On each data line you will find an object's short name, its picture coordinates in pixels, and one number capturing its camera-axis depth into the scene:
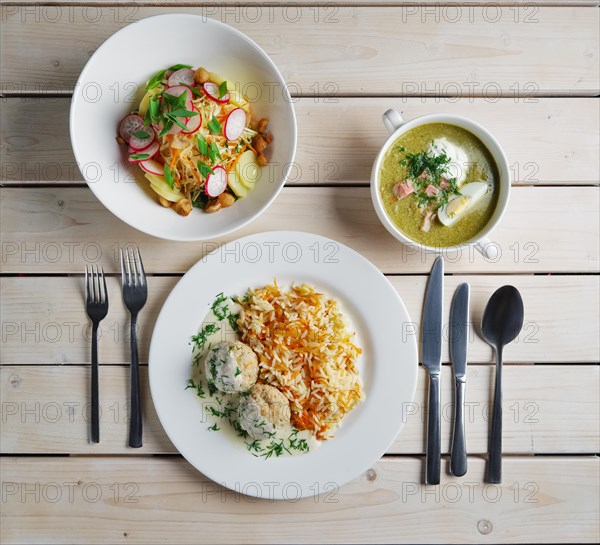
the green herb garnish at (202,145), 0.72
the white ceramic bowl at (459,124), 0.75
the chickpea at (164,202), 0.75
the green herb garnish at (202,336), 0.79
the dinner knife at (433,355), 0.79
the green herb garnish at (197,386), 0.78
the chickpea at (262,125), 0.77
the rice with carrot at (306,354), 0.76
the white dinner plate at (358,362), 0.78
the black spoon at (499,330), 0.80
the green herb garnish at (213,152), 0.73
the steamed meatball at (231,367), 0.74
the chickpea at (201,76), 0.74
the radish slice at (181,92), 0.73
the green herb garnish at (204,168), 0.73
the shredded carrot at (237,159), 0.75
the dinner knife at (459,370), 0.80
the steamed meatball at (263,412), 0.74
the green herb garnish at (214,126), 0.73
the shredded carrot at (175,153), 0.73
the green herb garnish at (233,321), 0.79
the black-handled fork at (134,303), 0.79
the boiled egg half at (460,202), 0.76
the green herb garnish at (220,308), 0.79
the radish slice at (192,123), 0.72
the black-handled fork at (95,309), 0.79
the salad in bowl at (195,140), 0.73
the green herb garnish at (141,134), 0.73
